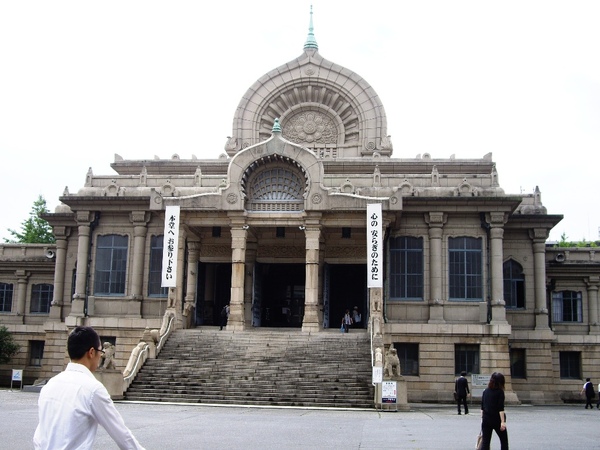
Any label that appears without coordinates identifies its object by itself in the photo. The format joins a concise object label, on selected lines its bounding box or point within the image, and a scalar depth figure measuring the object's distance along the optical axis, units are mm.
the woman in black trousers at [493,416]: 12203
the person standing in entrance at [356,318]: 37969
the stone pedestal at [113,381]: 27031
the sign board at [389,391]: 25938
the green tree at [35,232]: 64812
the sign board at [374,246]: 32594
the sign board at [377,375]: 26344
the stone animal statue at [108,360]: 27881
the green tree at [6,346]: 40688
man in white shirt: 6043
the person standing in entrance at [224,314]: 36316
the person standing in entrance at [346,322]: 35147
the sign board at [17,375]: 37372
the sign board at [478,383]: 32938
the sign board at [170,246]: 33750
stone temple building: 34531
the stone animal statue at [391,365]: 27031
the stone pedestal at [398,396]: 26219
